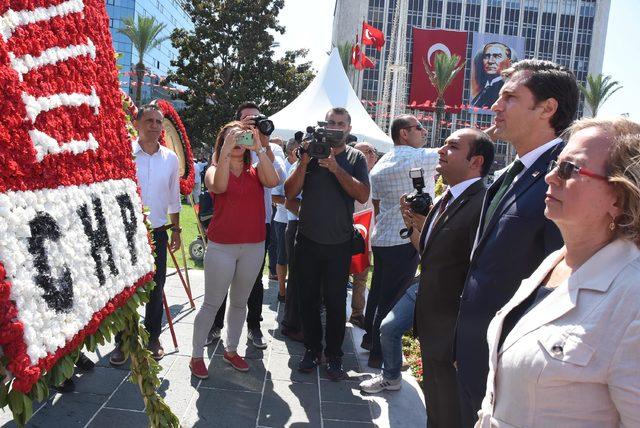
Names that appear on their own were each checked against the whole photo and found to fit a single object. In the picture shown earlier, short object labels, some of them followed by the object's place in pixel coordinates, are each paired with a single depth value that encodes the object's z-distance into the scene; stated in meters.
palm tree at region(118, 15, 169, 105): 31.22
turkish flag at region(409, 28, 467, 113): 49.84
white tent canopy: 8.95
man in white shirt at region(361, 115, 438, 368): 4.54
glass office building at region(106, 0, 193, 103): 53.06
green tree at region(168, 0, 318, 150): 27.02
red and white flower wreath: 1.53
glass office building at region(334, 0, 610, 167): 75.12
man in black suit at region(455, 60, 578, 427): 2.16
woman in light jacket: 1.34
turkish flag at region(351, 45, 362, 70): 30.77
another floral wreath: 5.59
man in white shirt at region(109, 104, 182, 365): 4.40
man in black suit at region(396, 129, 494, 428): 2.78
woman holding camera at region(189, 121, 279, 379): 4.07
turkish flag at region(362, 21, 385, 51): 29.42
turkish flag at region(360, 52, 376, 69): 29.49
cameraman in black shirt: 4.28
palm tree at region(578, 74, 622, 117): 38.81
